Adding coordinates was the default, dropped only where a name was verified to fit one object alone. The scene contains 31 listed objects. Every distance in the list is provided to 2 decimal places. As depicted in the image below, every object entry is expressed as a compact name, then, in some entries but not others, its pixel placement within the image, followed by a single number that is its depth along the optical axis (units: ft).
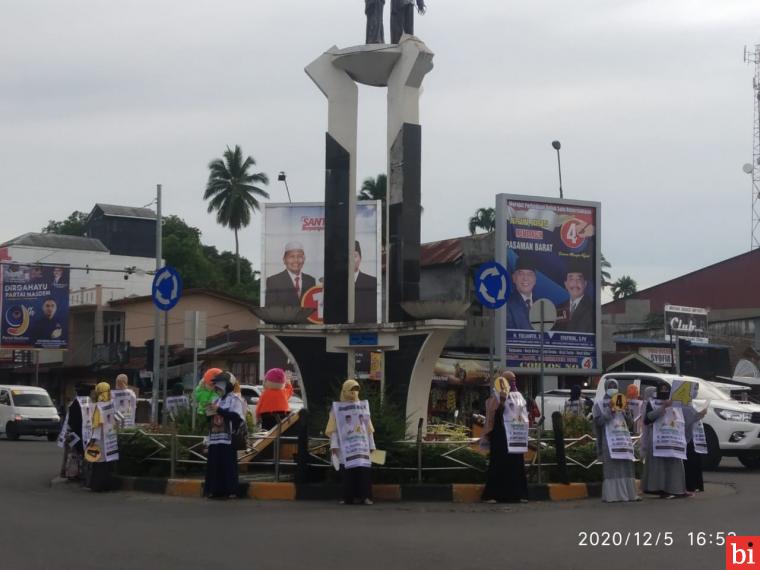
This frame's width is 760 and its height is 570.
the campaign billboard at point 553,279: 114.83
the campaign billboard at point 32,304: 173.68
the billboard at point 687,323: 155.74
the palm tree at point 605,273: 289.27
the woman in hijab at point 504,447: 47.88
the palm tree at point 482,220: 228.63
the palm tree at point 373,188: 224.78
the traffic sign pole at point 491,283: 55.77
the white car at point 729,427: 69.41
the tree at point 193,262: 251.19
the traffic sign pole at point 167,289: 62.03
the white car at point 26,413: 115.55
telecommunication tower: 207.82
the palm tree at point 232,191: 255.70
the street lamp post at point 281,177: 165.89
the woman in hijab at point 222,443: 48.88
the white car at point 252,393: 102.57
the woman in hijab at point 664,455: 52.03
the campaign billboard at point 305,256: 157.89
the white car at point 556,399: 93.20
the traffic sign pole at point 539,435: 50.36
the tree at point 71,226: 295.28
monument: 60.90
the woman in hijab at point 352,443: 47.11
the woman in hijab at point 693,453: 54.08
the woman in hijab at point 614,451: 49.78
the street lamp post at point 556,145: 127.75
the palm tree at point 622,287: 321.32
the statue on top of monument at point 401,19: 65.26
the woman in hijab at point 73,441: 57.21
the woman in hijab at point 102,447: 53.98
